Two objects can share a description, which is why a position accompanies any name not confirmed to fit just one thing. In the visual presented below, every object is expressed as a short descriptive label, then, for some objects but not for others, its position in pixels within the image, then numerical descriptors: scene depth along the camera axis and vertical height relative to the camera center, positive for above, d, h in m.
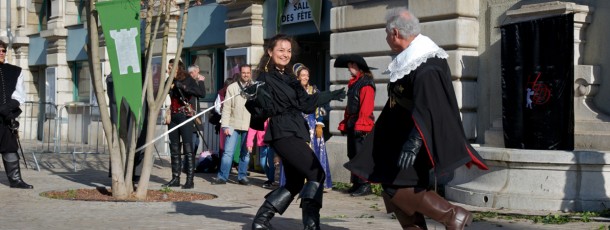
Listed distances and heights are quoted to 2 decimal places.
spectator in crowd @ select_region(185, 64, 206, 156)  13.99 +0.06
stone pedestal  10.63 -0.60
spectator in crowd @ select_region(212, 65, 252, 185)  14.66 -0.31
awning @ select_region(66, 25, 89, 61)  27.77 +1.54
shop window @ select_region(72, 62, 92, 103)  28.42 +0.55
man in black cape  6.97 -0.20
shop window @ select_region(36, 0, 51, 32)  31.58 +2.63
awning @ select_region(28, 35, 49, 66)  30.84 +1.49
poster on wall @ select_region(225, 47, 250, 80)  18.73 +0.81
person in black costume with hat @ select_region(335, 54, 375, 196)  12.86 +0.01
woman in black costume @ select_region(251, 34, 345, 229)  8.58 -0.22
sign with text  17.11 +1.49
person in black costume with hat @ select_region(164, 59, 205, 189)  13.68 -0.21
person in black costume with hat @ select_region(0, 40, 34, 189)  13.38 -0.18
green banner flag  12.02 +0.64
